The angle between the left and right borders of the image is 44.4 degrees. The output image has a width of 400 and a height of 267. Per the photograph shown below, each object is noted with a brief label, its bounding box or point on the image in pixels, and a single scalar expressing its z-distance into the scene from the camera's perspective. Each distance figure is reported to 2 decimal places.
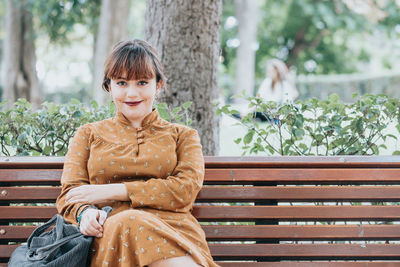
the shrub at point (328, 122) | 3.26
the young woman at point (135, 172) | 2.25
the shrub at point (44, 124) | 3.30
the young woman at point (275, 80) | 9.83
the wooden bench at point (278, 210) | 2.87
